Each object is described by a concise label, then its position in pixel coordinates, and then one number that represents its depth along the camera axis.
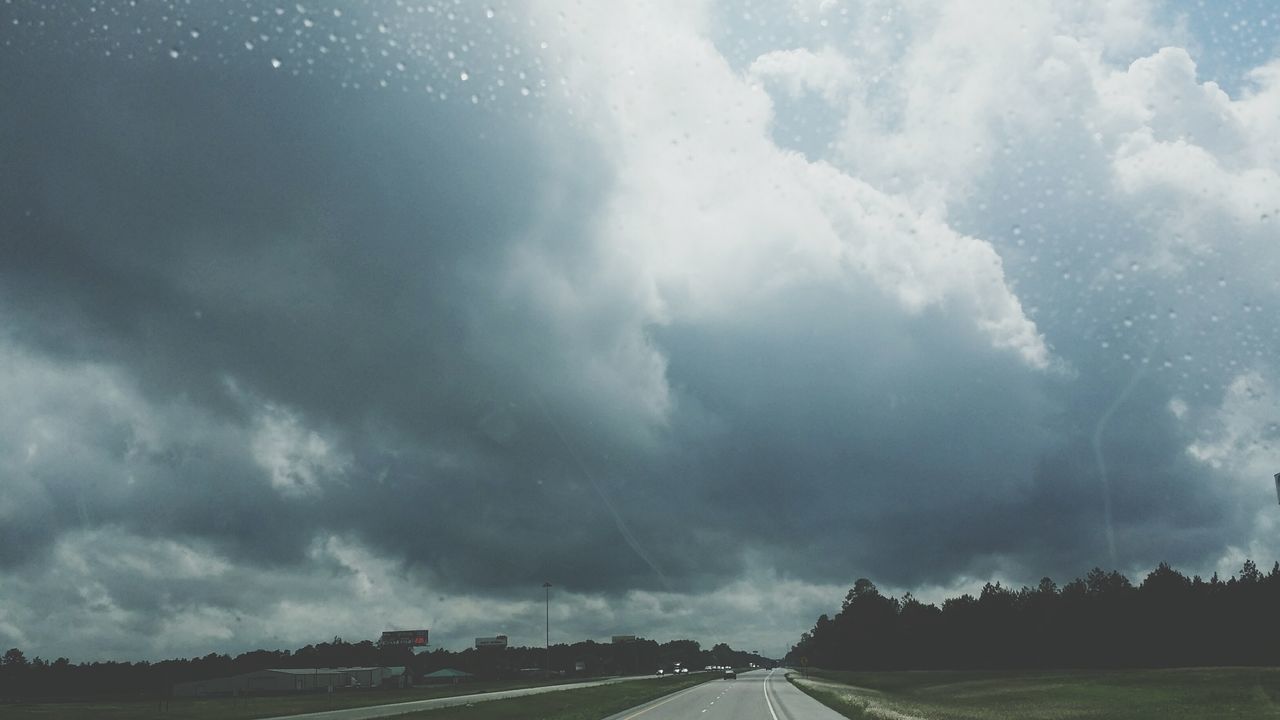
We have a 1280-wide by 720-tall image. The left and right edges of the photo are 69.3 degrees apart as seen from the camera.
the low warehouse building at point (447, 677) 150.50
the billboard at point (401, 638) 185.35
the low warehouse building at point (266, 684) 113.19
